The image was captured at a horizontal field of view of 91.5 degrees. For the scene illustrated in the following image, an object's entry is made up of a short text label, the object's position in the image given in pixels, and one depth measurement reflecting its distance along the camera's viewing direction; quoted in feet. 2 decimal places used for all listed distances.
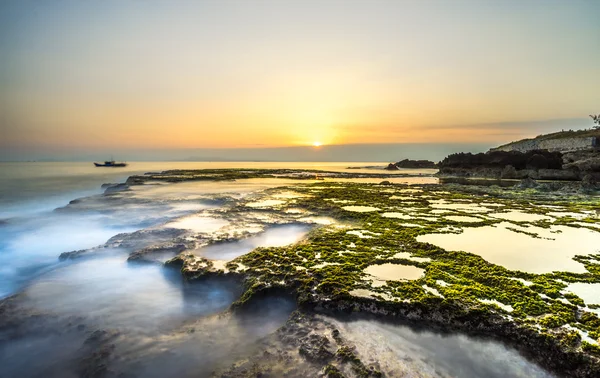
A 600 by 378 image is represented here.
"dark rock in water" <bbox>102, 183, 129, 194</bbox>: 110.52
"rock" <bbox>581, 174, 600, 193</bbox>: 80.69
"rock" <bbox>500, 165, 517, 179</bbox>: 137.59
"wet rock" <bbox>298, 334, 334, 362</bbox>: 16.17
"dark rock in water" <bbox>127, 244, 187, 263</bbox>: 33.40
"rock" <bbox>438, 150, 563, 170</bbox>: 138.72
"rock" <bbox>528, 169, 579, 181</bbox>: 114.83
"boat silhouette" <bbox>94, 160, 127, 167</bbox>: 410.31
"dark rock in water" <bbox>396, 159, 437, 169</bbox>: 348.06
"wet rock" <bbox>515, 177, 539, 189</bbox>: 91.04
